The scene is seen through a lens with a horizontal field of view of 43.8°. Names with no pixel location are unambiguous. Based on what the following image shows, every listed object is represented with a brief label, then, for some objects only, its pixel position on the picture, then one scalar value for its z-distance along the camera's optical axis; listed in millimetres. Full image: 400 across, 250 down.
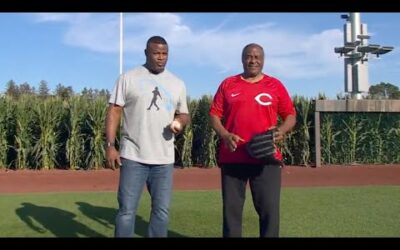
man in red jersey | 4328
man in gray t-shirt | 4316
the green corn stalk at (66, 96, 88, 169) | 13523
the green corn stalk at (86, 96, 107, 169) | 13500
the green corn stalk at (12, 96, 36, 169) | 13422
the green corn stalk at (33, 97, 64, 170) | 13414
